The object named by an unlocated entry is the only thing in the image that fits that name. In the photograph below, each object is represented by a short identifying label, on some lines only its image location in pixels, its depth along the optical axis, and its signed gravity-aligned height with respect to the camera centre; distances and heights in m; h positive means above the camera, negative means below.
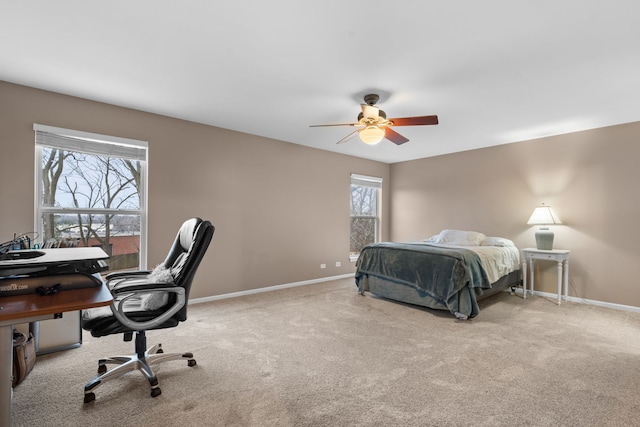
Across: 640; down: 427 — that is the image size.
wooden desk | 1.17 -0.39
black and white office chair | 1.84 -0.62
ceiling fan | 2.94 +0.89
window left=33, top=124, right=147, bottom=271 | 3.12 +0.19
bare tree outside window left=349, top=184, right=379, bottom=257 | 6.19 -0.08
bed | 3.50 -0.72
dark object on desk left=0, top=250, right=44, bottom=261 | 1.71 -0.26
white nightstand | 4.09 -0.60
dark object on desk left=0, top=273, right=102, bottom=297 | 1.39 -0.35
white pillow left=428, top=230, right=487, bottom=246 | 4.81 -0.37
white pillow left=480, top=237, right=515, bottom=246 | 4.62 -0.40
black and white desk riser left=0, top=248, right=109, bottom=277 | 1.44 -0.27
